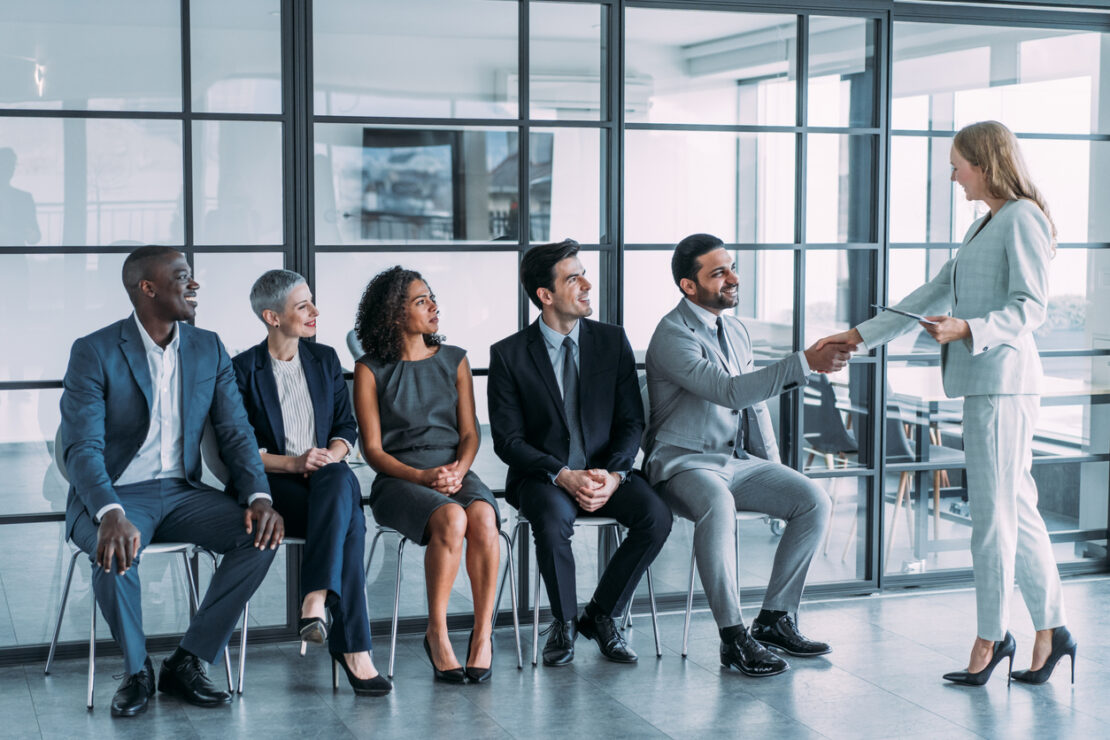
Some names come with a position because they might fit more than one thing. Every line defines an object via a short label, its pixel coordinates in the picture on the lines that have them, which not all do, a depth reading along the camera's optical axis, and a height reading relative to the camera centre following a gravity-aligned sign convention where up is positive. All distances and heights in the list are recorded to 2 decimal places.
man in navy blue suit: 3.73 -0.57
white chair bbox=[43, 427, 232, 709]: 3.81 -0.94
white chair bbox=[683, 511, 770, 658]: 4.32 -1.06
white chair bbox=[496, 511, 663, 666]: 4.18 -1.06
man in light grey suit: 4.15 -0.58
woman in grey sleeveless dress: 4.04 -0.53
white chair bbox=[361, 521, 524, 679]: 4.05 -0.98
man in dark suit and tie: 4.18 -0.53
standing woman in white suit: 3.82 -0.30
